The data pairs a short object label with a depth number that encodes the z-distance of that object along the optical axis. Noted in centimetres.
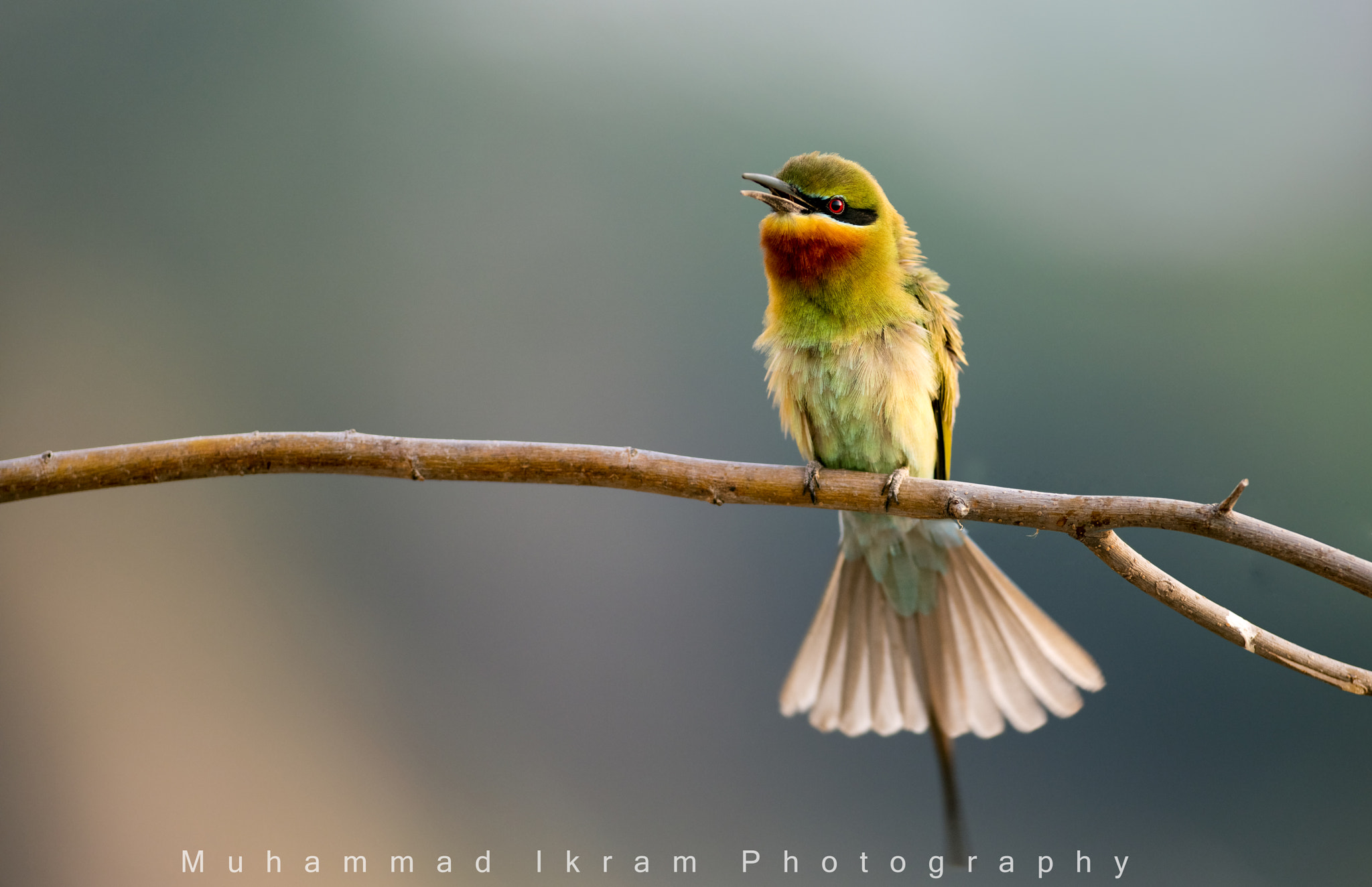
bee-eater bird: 619
